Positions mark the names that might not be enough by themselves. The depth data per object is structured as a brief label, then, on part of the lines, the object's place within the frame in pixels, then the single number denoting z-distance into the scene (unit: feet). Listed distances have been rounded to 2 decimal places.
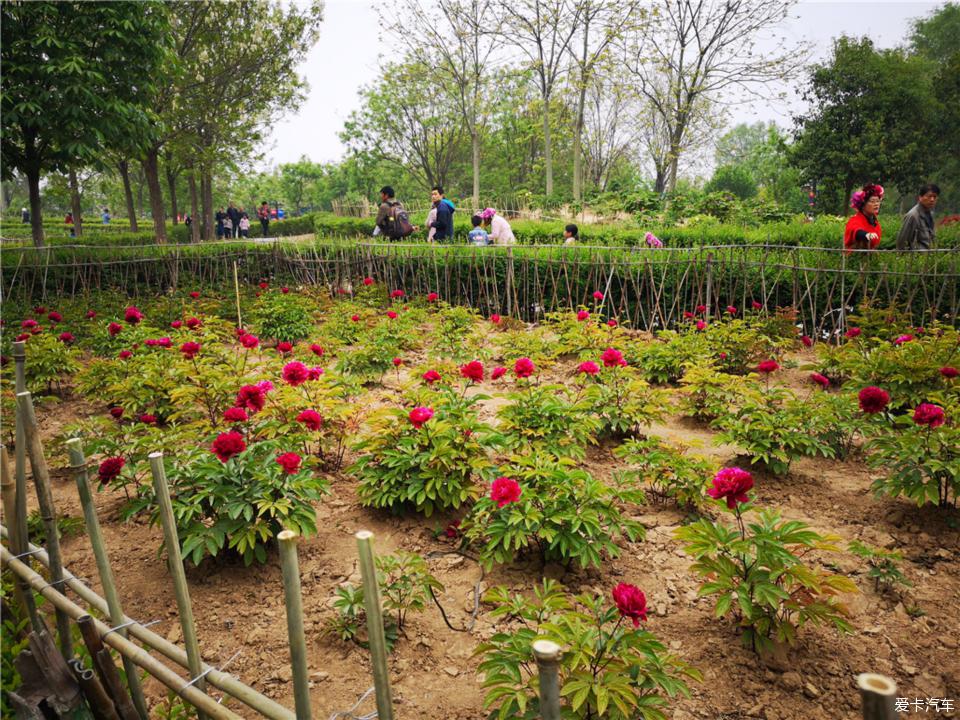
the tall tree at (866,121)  75.72
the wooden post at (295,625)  4.25
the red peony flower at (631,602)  5.38
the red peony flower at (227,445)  8.11
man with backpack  36.55
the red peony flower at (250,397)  9.02
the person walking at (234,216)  81.00
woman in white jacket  32.81
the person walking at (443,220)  35.40
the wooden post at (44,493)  6.05
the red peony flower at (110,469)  8.29
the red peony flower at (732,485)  6.79
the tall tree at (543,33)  75.82
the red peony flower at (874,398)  9.90
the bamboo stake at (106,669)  5.50
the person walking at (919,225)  20.84
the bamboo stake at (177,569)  5.28
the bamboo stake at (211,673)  4.66
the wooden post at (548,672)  3.15
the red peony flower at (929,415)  9.16
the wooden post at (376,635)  3.96
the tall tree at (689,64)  69.92
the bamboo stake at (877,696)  2.39
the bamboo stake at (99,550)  5.60
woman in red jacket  20.83
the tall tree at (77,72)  27.32
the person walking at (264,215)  88.48
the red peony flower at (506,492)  7.61
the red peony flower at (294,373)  10.44
